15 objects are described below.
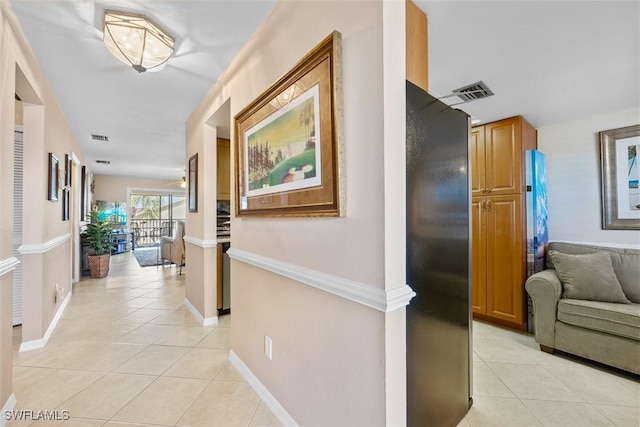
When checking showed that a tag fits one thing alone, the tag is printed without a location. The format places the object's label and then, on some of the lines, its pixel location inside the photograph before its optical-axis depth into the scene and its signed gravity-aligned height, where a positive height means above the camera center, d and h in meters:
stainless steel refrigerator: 1.18 -0.22
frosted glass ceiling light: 1.63 +1.13
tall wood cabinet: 2.83 -0.05
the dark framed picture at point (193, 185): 3.12 +0.38
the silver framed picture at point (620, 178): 2.65 +0.35
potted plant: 4.94 -0.48
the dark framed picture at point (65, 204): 3.33 +0.19
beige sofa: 2.01 -0.73
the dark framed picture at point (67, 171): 3.42 +0.63
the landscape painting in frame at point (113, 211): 8.06 +0.24
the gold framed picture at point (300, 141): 1.14 +0.39
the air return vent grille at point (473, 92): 2.23 +1.04
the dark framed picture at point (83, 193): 5.02 +0.51
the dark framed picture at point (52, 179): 2.61 +0.40
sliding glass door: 9.23 +0.09
